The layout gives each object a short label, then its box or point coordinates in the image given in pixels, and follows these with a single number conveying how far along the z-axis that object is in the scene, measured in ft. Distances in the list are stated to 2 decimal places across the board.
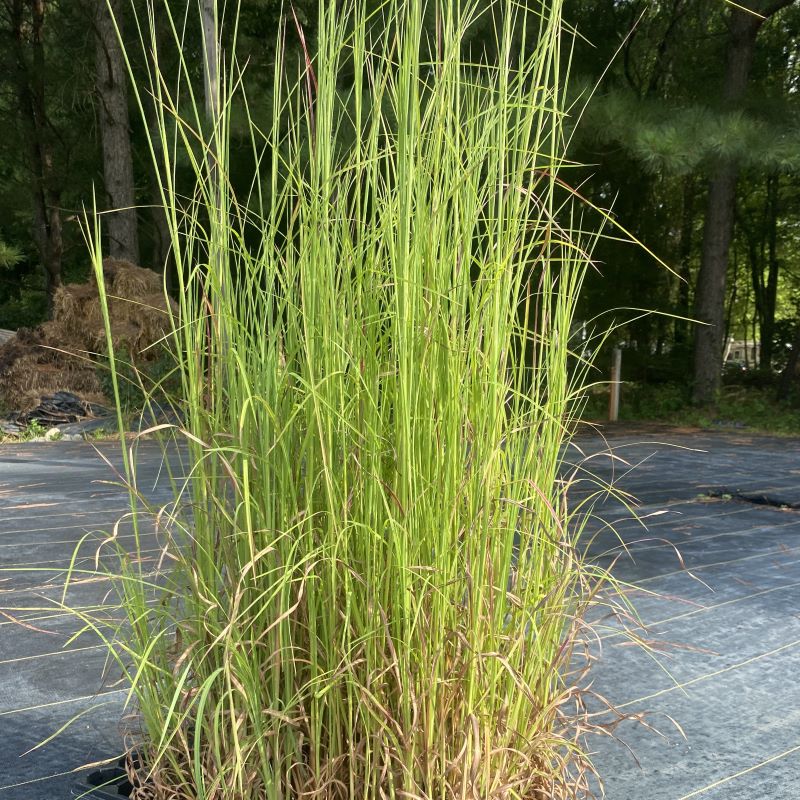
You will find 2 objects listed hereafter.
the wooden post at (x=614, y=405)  28.30
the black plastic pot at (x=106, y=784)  3.76
